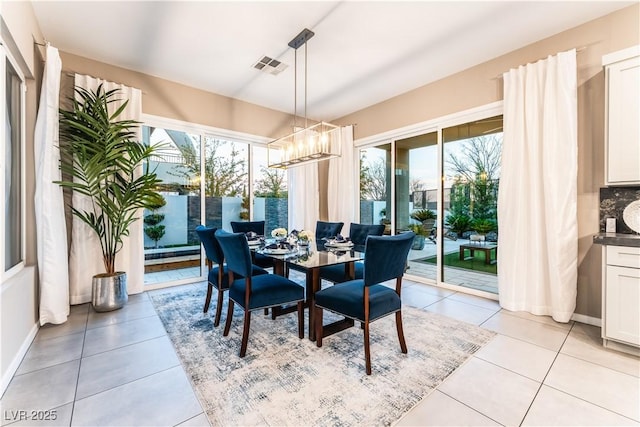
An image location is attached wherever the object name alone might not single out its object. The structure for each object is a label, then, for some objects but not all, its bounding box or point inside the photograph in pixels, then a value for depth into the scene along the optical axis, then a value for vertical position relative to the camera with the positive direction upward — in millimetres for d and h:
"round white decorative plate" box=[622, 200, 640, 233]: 2414 -74
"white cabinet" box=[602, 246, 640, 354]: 2062 -705
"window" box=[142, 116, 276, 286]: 3986 +340
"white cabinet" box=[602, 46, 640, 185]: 2258 +775
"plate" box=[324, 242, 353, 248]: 2998 -385
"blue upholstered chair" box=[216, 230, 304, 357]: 2160 -656
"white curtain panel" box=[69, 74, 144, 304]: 3207 -478
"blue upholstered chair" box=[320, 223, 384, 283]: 2977 -473
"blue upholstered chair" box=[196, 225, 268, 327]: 2713 -500
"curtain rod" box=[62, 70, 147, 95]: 3224 +1659
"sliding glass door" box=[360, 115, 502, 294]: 3555 +169
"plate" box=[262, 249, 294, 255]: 2609 -398
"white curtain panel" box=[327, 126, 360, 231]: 5137 +550
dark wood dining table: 2353 -450
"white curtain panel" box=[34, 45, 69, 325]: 2615 +81
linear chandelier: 2973 +774
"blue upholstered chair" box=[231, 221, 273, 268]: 3463 -274
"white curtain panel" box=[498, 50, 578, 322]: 2691 +189
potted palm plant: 2900 +423
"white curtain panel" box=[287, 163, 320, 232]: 5293 +261
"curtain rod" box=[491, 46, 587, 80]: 2694 +1595
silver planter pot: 2986 -888
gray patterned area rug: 1575 -1157
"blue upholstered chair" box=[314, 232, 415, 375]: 1992 -662
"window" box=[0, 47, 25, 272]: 2150 +413
